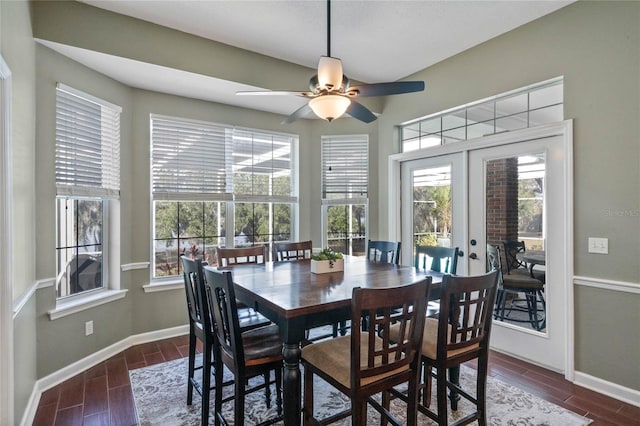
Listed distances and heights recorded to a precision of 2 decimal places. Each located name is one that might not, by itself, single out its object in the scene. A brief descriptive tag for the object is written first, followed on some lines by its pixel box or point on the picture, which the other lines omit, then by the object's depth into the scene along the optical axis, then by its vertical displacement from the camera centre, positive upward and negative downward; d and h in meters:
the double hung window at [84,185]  2.85 +0.26
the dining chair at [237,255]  3.07 -0.41
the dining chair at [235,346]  1.76 -0.79
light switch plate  2.54 -0.26
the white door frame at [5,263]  1.74 -0.27
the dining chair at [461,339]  1.74 -0.72
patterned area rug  2.20 -1.39
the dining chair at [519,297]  3.05 -0.82
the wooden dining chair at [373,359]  1.51 -0.76
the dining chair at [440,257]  2.73 -0.40
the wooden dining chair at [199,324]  2.04 -0.79
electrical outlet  2.98 -1.05
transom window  2.94 +0.98
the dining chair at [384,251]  3.32 -0.40
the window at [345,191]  4.71 +0.31
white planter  2.58 -0.43
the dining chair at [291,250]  3.50 -0.41
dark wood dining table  1.70 -0.48
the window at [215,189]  3.74 +0.30
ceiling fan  2.21 +0.88
